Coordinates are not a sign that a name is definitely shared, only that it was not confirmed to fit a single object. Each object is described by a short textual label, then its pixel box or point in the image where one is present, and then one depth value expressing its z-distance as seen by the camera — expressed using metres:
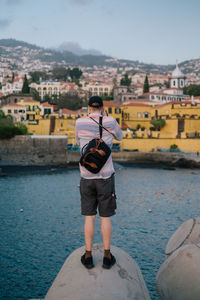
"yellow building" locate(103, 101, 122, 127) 55.69
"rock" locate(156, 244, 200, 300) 4.28
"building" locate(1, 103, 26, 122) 60.75
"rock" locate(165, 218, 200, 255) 5.59
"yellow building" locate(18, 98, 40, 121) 56.41
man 4.38
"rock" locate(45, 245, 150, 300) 3.67
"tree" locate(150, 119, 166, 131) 52.78
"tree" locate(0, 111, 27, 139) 41.59
